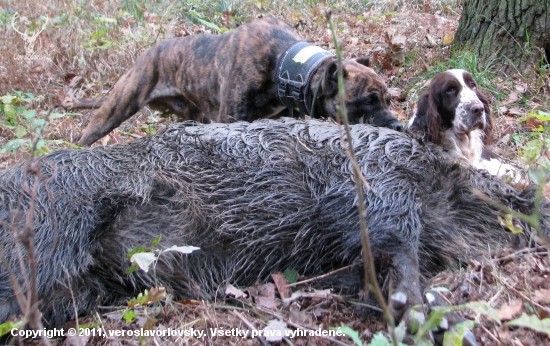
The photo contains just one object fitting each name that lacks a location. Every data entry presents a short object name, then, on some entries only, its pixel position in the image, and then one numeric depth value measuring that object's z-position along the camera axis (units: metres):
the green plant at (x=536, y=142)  2.91
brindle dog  4.26
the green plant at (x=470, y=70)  4.93
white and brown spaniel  3.46
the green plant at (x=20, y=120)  3.57
